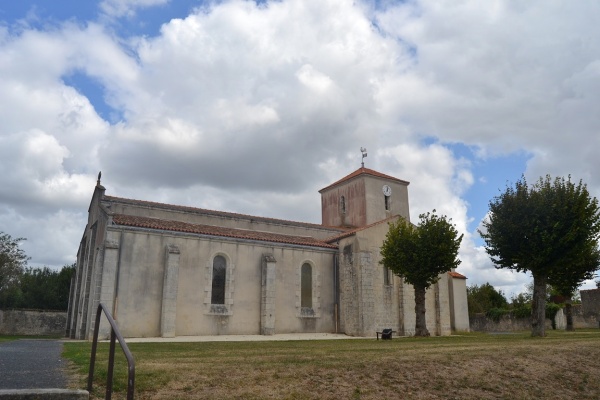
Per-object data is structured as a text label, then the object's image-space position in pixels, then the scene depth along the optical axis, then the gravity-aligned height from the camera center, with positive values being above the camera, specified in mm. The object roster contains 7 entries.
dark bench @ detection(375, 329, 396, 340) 23086 -1332
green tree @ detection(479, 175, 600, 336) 22250 +3723
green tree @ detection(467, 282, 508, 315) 62625 +1121
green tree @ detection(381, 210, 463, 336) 25828 +2921
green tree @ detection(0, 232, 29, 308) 39969 +3518
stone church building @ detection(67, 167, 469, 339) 24016 +1581
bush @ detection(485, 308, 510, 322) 45562 -631
